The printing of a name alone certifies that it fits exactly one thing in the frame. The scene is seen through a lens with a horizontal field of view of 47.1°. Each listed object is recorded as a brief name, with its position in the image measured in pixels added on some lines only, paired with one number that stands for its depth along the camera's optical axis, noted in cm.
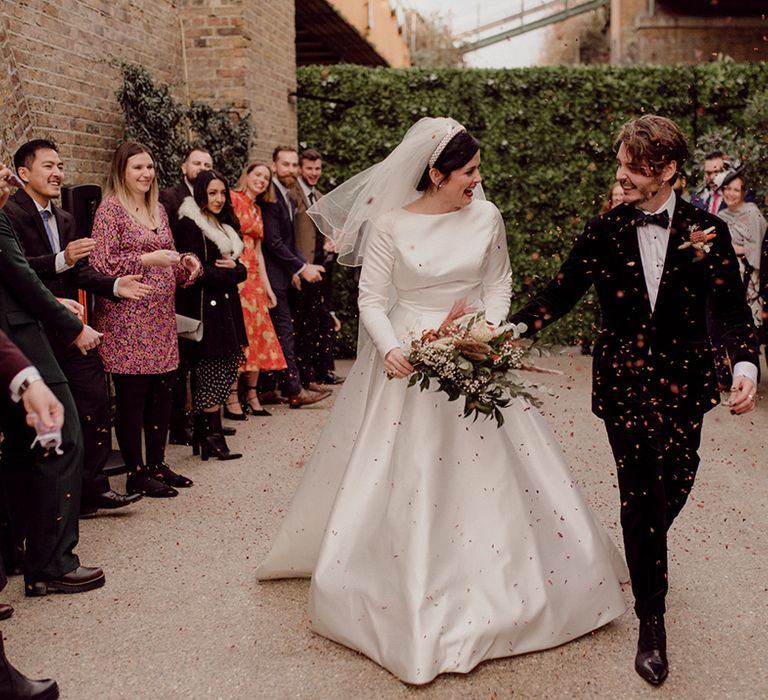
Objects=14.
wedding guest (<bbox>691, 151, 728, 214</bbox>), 888
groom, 324
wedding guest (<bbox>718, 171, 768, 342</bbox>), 842
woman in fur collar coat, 623
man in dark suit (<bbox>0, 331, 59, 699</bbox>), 256
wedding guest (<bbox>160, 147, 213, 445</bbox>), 632
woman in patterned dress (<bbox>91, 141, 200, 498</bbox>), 523
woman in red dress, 764
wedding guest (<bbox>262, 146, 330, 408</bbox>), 805
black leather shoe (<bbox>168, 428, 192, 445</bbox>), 692
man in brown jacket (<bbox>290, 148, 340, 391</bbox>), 860
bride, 331
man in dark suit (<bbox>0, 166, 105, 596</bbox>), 384
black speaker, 534
